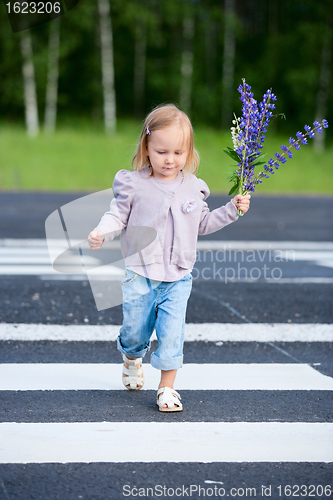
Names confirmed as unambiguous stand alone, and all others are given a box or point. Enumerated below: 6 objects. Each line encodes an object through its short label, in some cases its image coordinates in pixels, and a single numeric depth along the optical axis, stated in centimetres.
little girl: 329
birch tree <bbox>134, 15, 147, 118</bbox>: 3284
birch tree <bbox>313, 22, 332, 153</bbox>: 2939
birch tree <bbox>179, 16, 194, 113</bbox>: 3095
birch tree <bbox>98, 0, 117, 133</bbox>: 2622
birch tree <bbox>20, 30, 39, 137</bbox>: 2555
